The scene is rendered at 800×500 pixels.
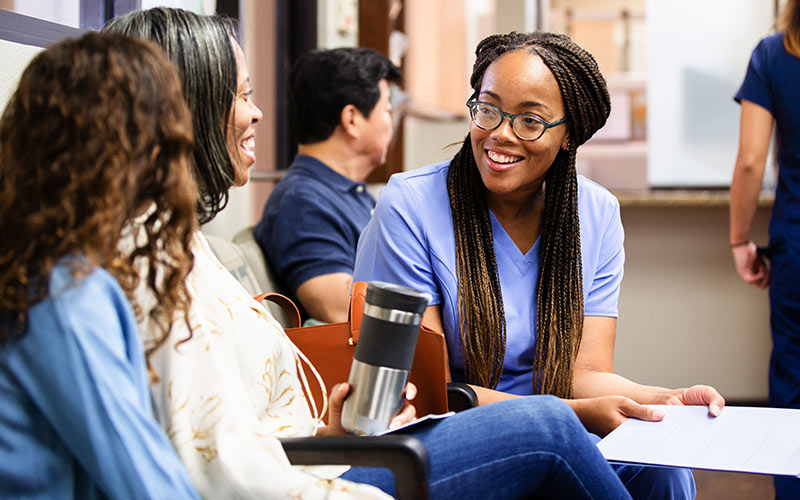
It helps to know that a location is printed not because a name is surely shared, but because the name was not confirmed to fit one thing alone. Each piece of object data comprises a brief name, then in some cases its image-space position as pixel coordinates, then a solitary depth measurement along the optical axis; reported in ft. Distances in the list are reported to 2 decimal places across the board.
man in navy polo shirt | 8.67
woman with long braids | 7.16
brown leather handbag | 6.55
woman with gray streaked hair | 5.74
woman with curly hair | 5.41
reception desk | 11.90
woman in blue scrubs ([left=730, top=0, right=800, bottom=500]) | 8.84
